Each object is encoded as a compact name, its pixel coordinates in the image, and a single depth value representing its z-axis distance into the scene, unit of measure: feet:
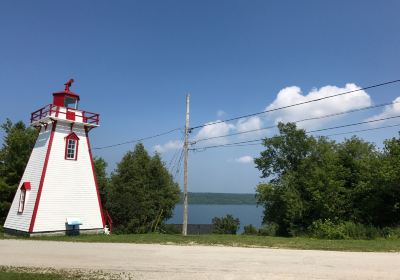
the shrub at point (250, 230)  148.48
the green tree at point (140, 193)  108.37
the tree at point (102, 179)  114.32
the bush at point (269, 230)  131.74
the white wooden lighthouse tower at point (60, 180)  75.97
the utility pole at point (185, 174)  75.41
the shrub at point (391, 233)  69.37
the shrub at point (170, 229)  114.73
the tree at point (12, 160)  100.39
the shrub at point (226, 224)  159.01
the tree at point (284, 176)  119.65
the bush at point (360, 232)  72.74
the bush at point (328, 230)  75.63
